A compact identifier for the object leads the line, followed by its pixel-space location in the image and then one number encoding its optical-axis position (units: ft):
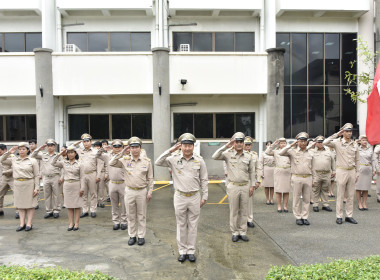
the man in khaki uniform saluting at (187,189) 19.15
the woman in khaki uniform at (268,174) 33.01
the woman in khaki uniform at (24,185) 25.27
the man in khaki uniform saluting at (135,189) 21.75
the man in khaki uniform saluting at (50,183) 29.37
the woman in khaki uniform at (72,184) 25.00
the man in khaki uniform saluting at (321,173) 30.58
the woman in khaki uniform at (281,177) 29.81
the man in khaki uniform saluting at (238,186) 22.56
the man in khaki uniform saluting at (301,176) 26.00
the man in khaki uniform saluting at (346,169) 26.25
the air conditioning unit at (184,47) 54.60
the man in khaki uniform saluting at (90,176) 29.50
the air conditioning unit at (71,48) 52.06
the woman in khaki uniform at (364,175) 31.48
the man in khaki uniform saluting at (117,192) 25.08
